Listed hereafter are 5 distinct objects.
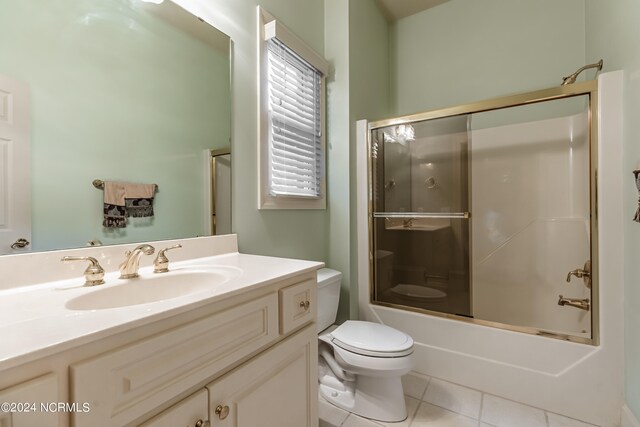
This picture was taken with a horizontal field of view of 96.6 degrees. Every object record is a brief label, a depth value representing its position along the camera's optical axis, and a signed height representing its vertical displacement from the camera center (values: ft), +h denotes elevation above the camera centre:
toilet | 4.43 -2.50
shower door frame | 4.62 +1.24
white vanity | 1.54 -0.90
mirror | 2.72 +1.18
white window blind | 5.41 +1.85
